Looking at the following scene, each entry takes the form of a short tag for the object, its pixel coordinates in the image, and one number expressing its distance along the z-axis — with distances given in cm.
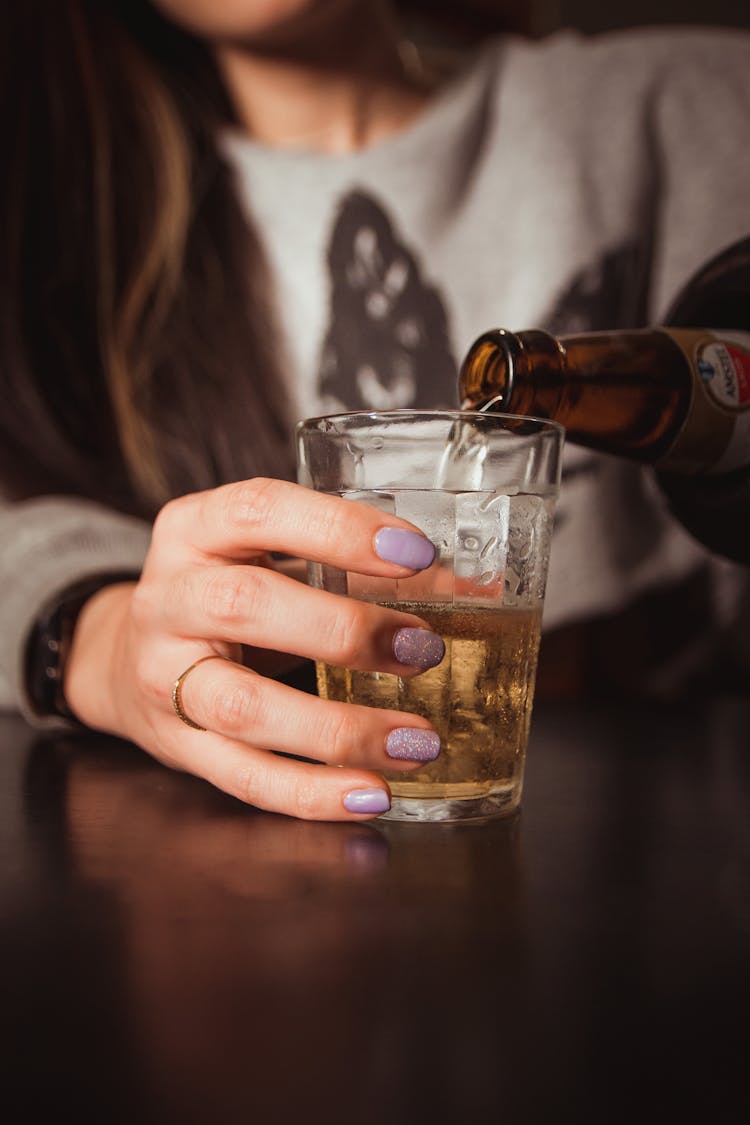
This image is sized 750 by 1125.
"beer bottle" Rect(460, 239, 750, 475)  66
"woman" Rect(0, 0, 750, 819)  135
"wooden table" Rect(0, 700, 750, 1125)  26
